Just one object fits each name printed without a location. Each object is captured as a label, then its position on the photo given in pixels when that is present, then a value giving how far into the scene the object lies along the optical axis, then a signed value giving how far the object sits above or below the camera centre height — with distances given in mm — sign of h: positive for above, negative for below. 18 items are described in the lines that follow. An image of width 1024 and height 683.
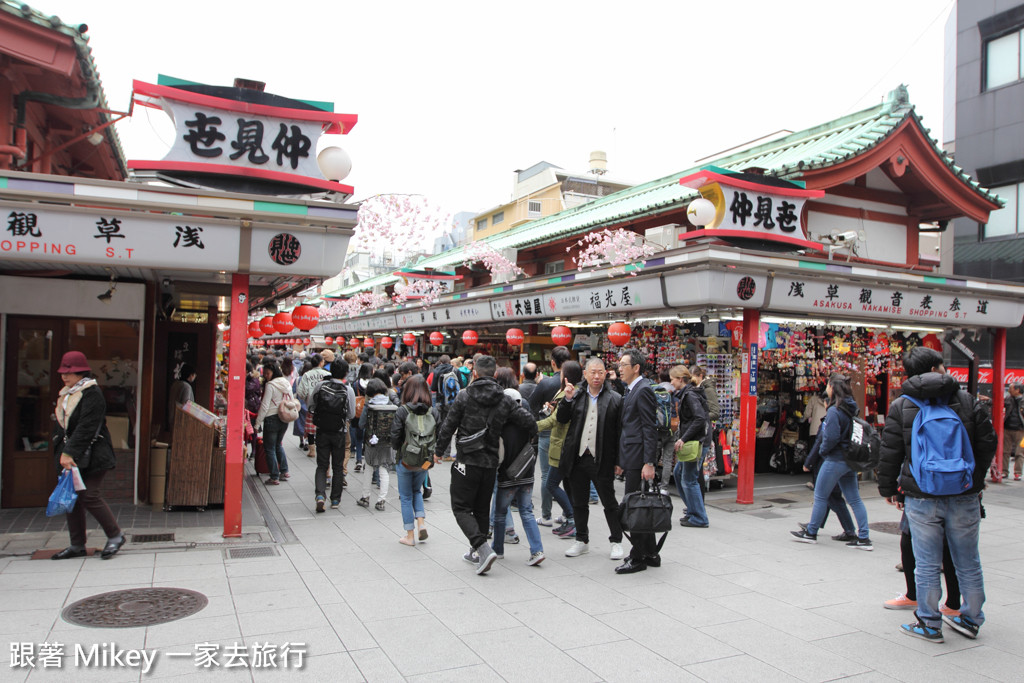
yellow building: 31594 +7991
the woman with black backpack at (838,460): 7645 -1030
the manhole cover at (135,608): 5047 -2003
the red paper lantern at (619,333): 11375 +498
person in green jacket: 7207 -985
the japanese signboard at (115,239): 6848 +1158
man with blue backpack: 4953 -793
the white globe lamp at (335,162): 7879 +2235
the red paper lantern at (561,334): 13844 +553
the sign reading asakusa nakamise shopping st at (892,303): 10258 +1124
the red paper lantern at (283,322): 11109 +520
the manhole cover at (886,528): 8734 -2062
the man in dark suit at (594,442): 6891 -810
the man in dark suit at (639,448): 6602 -831
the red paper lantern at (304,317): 10135 +560
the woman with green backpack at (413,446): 7262 -944
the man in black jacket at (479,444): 6441 -801
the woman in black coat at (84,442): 6383 -875
